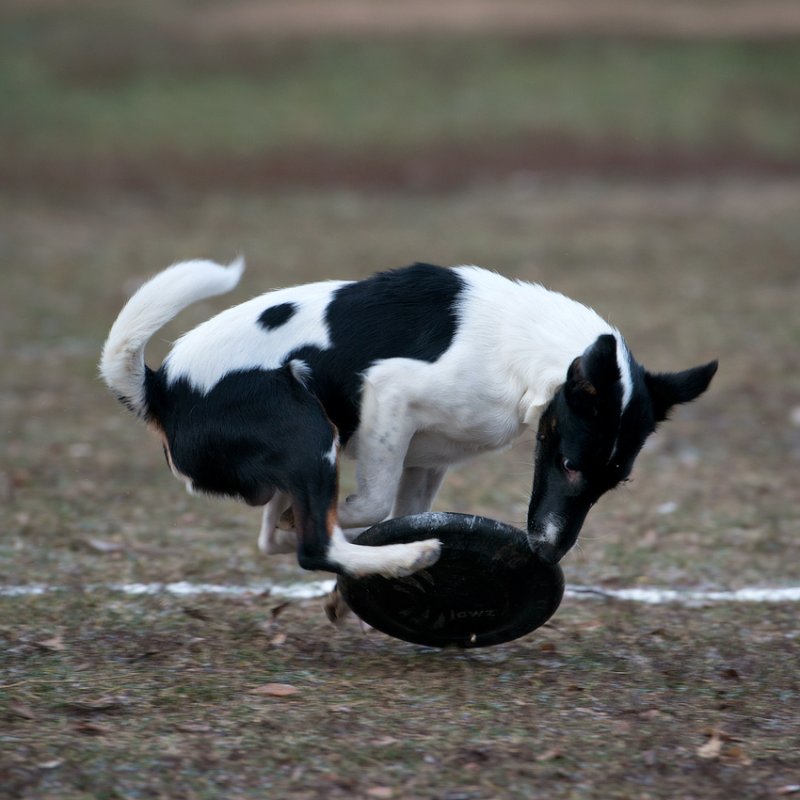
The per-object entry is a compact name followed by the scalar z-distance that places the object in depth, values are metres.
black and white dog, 9.02
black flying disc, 9.09
